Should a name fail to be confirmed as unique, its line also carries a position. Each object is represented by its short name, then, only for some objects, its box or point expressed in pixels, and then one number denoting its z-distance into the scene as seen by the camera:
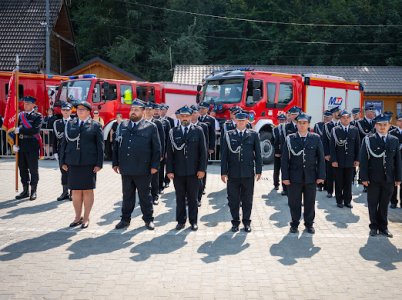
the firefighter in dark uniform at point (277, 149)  11.30
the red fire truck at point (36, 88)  19.50
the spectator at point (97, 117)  15.65
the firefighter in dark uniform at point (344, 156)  9.80
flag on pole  10.43
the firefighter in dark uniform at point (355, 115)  12.13
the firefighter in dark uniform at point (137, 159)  7.59
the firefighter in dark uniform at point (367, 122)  11.68
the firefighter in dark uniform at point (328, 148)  10.41
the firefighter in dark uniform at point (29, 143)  9.90
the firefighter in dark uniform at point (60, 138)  9.82
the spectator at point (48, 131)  16.95
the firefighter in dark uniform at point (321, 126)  11.23
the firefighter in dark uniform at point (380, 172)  7.51
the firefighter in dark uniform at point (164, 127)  10.61
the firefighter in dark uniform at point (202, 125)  9.77
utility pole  25.52
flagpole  10.02
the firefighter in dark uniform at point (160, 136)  9.88
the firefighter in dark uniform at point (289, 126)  10.66
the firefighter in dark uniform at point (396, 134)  9.91
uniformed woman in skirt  7.62
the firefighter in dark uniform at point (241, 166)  7.66
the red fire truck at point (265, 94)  15.19
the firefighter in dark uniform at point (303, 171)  7.62
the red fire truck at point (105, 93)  16.53
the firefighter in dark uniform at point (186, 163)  7.73
